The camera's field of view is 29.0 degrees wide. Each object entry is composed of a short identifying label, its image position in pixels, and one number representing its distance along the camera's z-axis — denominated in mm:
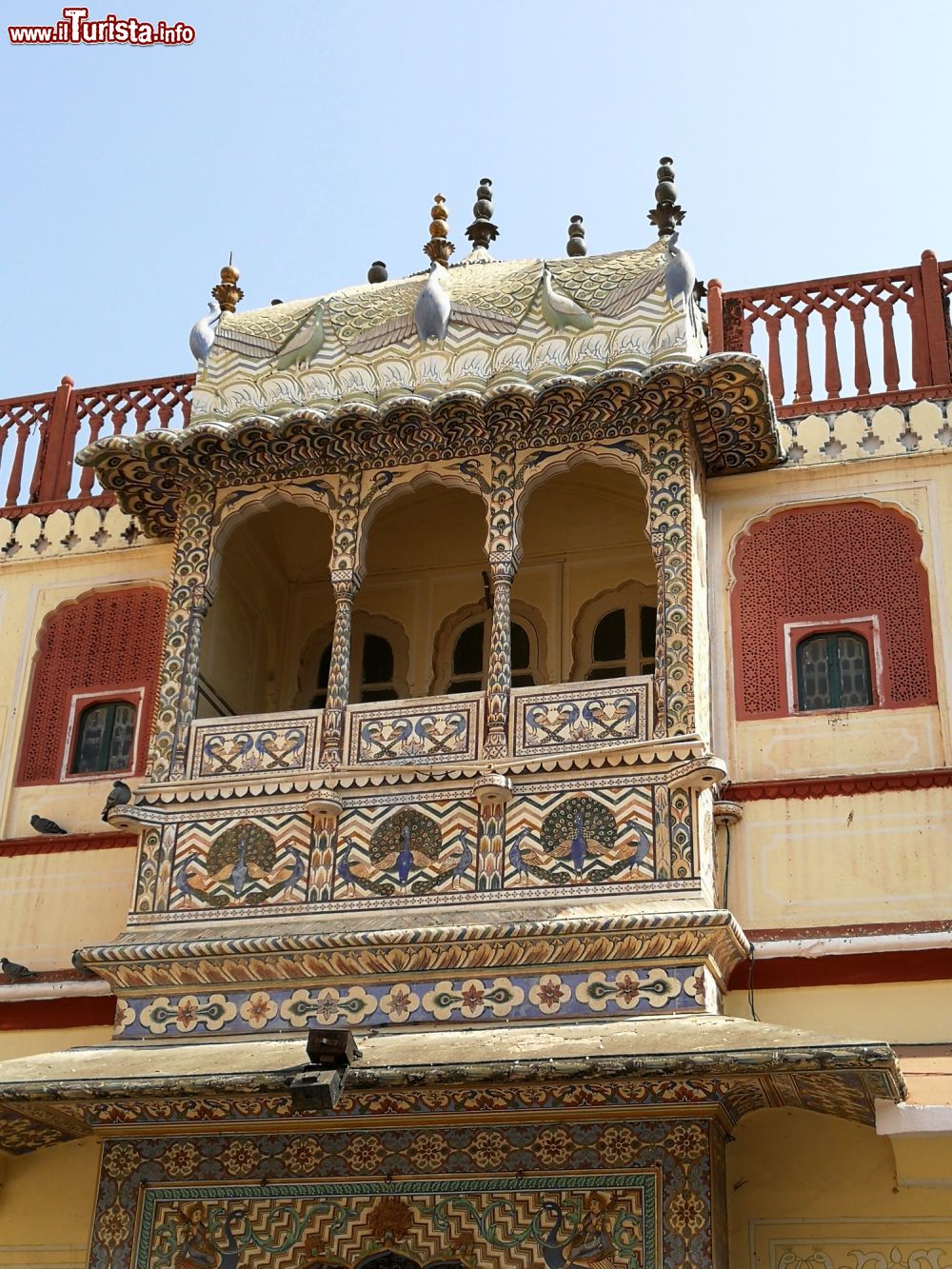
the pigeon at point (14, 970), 9328
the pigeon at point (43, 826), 9656
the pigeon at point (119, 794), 9109
